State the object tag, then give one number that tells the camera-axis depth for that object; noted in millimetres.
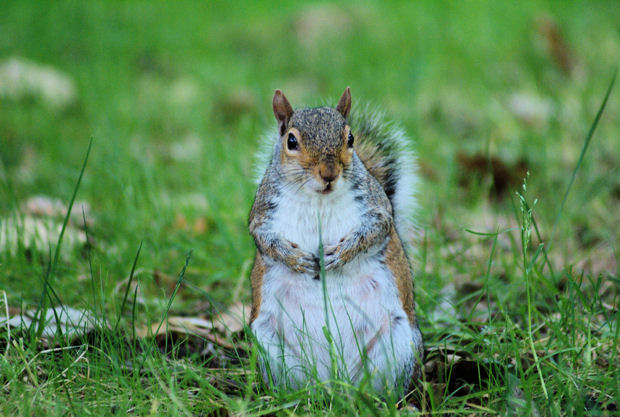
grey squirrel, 4010
